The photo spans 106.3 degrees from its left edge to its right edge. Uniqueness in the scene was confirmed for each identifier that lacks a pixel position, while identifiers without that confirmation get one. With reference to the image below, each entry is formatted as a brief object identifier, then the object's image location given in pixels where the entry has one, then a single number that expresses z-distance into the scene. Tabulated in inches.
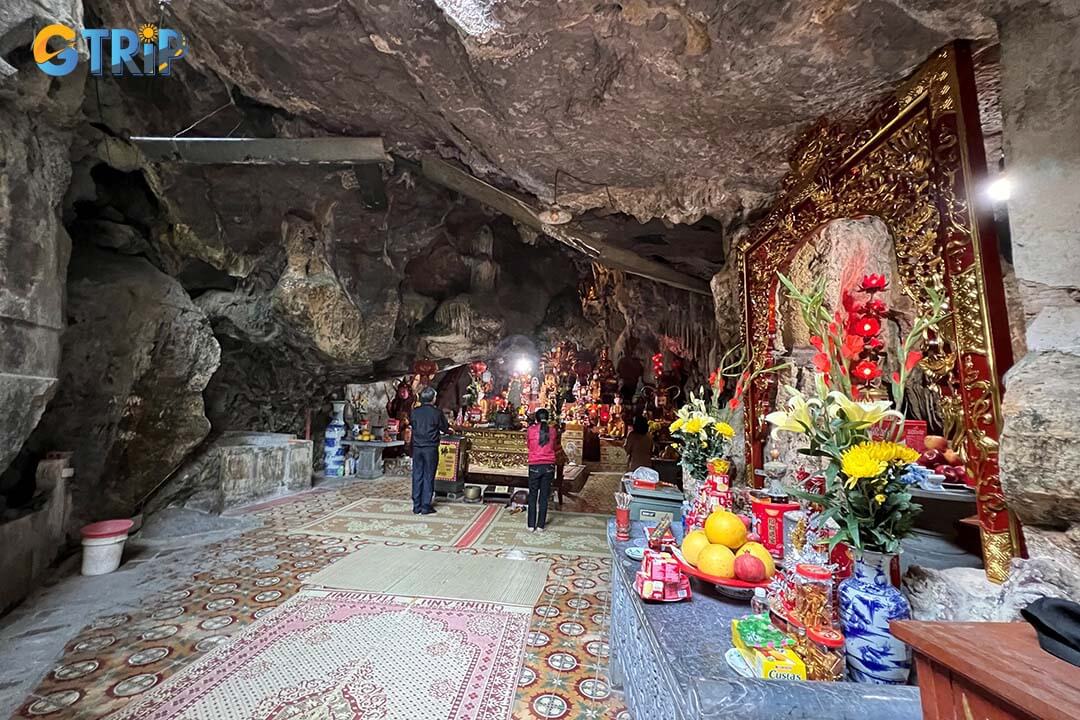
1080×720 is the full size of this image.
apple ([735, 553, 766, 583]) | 58.9
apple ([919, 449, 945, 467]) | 107.3
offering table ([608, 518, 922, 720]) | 36.5
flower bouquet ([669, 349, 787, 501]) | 102.3
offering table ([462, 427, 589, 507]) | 262.8
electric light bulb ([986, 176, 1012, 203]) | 59.6
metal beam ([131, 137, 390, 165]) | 164.4
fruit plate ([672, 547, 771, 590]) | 58.5
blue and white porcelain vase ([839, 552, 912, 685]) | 41.7
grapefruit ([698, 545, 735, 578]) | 61.0
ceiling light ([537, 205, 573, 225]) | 161.3
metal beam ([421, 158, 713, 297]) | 175.3
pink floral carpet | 78.5
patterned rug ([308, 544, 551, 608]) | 127.3
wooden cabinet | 23.6
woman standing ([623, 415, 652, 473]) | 395.2
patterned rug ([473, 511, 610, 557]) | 173.0
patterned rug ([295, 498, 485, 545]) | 185.0
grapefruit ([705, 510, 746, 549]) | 66.1
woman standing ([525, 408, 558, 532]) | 202.1
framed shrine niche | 56.2
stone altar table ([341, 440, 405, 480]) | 338.0
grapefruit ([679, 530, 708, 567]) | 67.0
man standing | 228.1
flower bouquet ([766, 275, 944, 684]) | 43.2
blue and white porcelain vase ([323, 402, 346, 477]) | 338.0
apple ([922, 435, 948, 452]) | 101.7
